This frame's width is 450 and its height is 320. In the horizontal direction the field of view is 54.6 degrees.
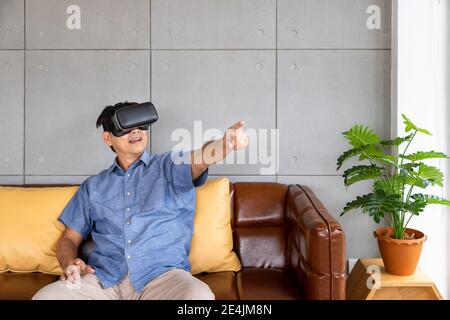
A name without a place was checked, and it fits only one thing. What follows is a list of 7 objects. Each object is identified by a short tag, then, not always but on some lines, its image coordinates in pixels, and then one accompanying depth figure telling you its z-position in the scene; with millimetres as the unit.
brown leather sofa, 1984
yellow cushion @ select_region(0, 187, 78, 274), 2439
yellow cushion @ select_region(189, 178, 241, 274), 2414
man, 2004
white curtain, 2764
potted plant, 2365
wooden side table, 2355
